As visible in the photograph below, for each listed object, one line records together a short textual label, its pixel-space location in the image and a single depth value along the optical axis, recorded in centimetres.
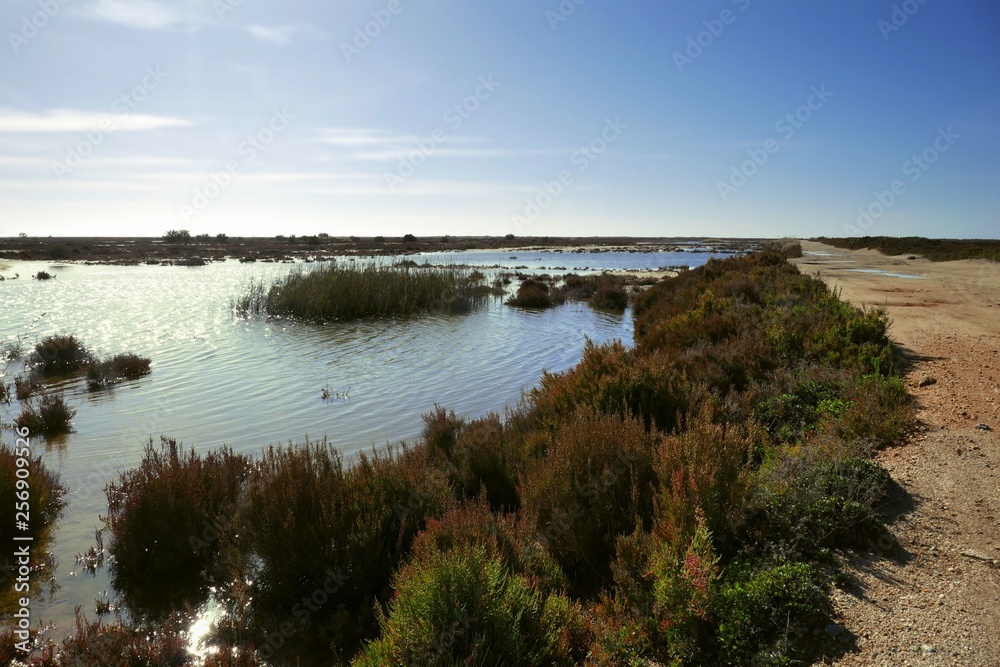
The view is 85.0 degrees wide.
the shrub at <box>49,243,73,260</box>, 5422
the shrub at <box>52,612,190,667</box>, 334
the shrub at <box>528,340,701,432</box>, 683
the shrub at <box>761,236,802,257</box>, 4521
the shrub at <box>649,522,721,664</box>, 325
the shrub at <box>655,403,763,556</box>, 393
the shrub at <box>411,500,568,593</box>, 389
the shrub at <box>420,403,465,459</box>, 705
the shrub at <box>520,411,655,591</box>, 446
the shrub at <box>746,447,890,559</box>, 401
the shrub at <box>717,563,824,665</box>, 312
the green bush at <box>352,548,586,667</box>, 304
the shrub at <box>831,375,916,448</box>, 583
